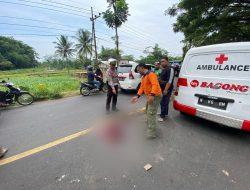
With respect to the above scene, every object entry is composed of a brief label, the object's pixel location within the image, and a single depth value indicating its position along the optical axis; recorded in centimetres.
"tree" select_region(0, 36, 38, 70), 6850
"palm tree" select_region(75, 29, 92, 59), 4534
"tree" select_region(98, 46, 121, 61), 5972
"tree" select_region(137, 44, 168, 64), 5789
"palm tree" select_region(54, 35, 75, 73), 5184
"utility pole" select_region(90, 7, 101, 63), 2132
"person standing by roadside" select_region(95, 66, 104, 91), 1066
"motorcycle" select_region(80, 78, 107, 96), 1005
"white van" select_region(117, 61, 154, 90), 945
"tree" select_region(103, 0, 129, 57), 2214
